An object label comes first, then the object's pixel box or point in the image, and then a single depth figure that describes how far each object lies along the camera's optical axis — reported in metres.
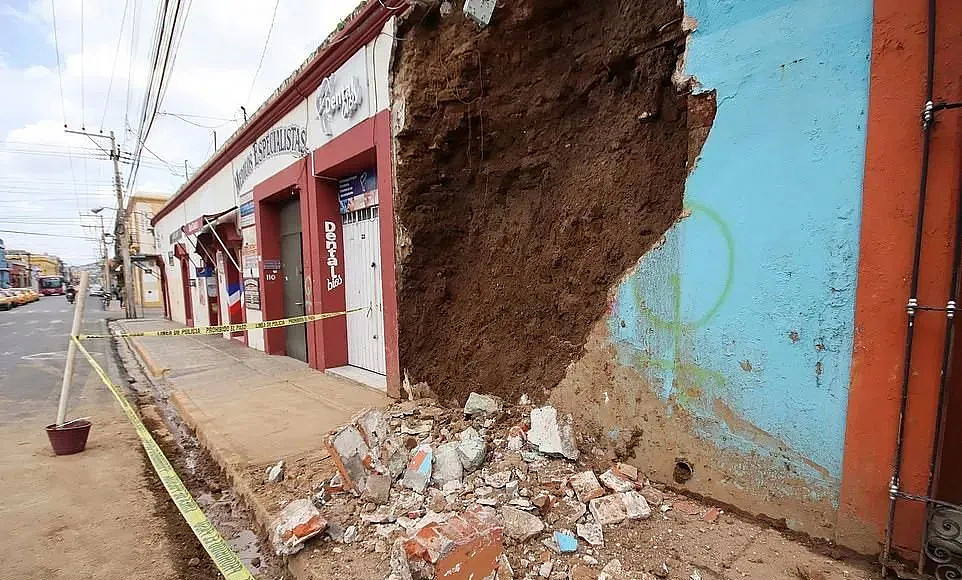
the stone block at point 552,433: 3.03
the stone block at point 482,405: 3.79
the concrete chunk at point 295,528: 2.51
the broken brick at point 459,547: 2.07
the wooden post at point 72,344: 4.43
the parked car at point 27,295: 41.50
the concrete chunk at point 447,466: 2.87
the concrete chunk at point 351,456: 2.95
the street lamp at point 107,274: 43.39
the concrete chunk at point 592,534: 2.33
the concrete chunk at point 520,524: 2.35
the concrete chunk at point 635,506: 2.50
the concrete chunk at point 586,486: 2.64
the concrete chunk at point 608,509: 2.48
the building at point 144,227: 35.92
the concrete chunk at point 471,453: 2.98
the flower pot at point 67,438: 4.29
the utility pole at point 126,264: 22.88
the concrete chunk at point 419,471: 2.86
